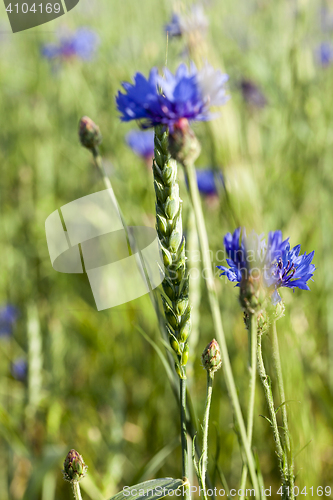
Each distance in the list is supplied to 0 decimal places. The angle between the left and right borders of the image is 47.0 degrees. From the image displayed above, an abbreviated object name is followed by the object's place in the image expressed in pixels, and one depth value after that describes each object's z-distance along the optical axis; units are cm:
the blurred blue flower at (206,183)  113
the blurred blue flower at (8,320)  108
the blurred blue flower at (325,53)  143
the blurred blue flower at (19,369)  92
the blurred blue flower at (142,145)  110
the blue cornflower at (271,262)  29
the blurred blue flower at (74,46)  151
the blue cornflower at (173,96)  31
